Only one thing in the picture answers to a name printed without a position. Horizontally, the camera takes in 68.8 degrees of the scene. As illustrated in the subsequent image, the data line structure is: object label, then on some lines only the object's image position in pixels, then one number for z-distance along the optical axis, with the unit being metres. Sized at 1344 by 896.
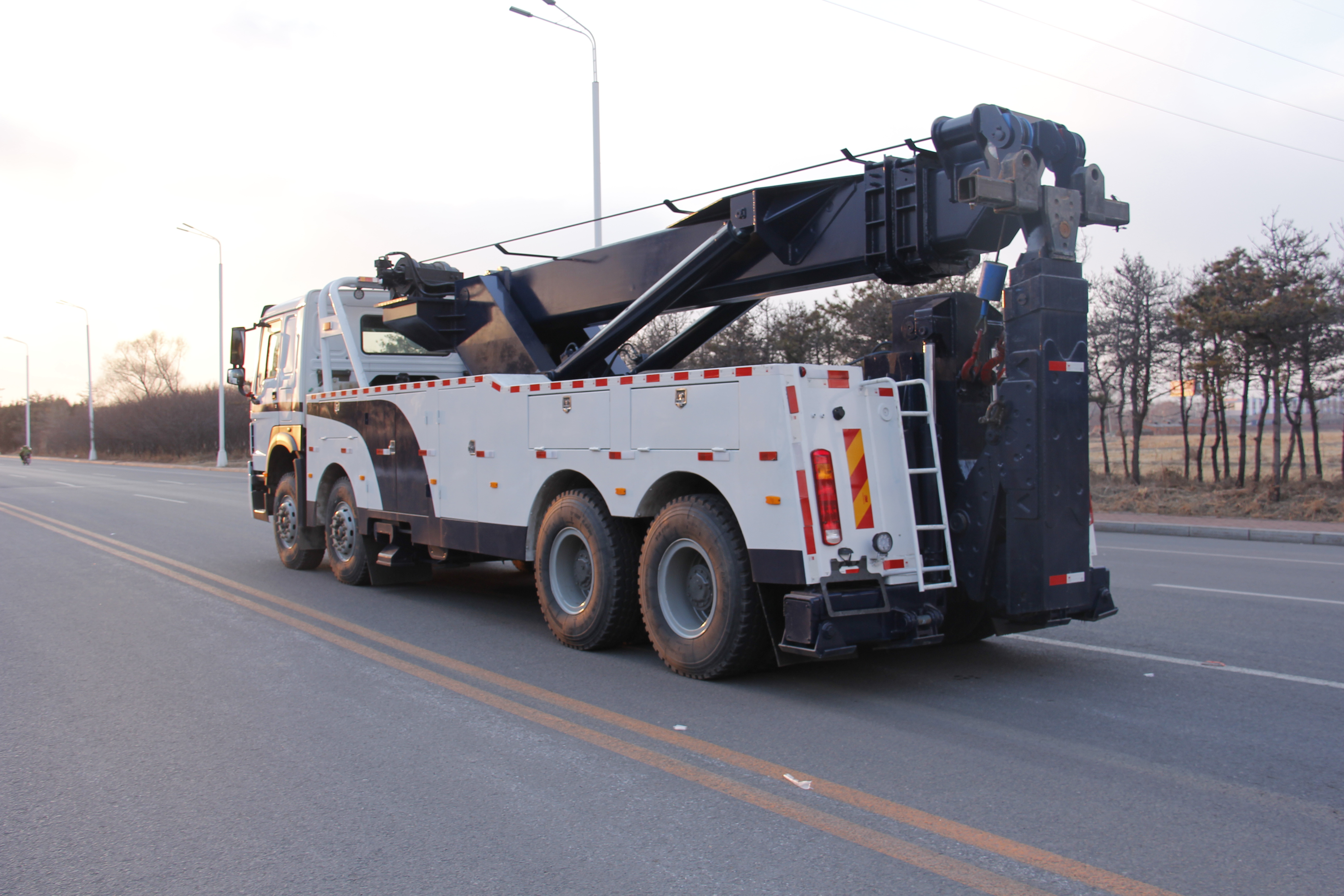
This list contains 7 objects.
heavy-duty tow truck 5.60
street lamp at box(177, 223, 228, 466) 45.16
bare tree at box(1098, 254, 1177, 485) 21.03
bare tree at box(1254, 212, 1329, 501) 17.09
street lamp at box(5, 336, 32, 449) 74.12
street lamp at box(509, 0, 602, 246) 18.92
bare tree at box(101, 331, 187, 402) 84.00
